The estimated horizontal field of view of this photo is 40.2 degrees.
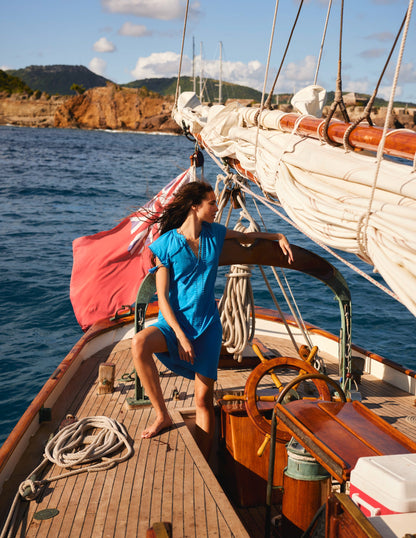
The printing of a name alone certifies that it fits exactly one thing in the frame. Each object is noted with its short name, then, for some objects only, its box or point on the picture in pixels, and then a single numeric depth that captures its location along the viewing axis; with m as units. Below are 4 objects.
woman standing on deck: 3.08
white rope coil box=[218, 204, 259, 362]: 4.21
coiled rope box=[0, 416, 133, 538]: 2.85
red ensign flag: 6.00
